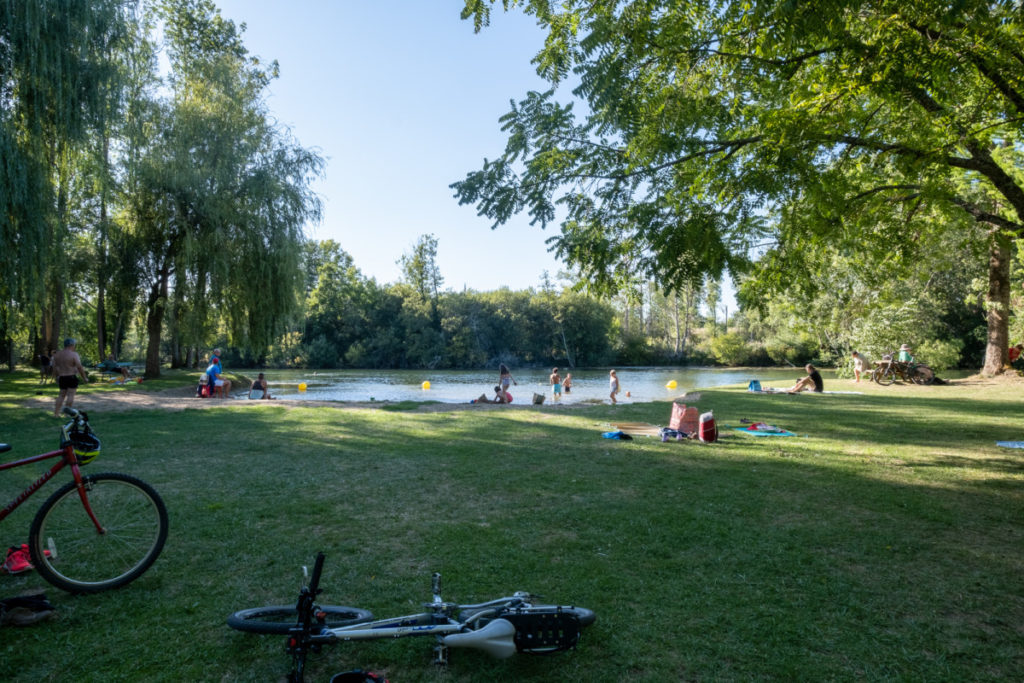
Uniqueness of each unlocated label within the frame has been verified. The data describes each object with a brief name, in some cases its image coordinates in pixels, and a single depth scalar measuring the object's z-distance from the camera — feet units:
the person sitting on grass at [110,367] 78.65
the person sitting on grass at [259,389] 67.26
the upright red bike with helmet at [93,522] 12.53
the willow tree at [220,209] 67.21
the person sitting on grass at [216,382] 63.93
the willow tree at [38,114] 37.91
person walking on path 42.60
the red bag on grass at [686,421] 34.65
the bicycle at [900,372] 76.54
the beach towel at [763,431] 36.11
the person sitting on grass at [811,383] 69.97
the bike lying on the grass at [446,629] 9.50
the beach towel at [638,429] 37.00
